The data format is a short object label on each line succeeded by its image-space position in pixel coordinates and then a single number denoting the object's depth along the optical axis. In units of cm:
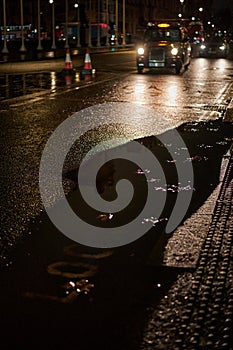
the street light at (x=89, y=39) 6940
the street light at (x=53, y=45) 5896
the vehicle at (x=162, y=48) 2717
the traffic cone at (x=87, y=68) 2575
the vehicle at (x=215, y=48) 4681
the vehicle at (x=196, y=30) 5035
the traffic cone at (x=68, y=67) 2603
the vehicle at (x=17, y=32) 8462
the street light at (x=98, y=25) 7184
